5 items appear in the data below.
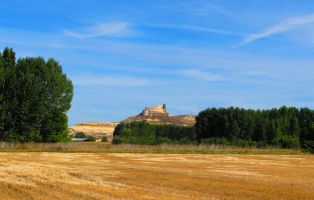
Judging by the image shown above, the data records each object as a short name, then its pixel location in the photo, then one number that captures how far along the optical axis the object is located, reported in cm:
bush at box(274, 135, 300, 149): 8151
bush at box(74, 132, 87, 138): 15834
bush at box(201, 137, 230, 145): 8312
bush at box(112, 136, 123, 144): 8809
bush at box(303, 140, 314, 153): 7116
